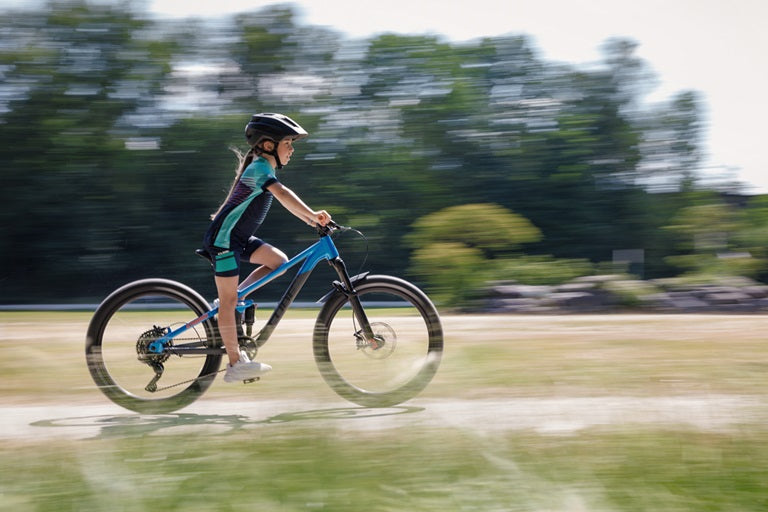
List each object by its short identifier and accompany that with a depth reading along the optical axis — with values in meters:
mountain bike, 5.08
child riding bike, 4.87
